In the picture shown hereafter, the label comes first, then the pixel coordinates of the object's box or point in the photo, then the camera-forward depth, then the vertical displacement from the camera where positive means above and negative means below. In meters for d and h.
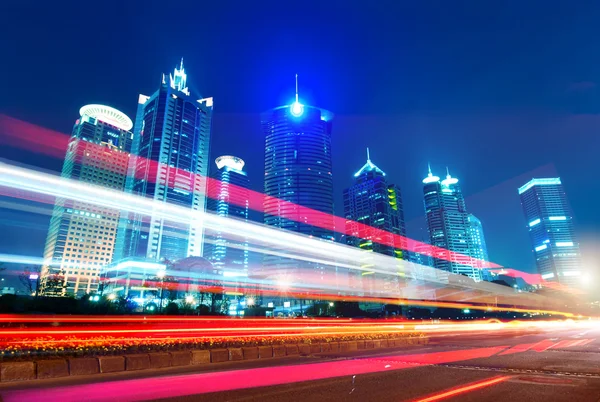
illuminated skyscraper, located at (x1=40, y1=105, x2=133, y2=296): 121.88 +39.51
